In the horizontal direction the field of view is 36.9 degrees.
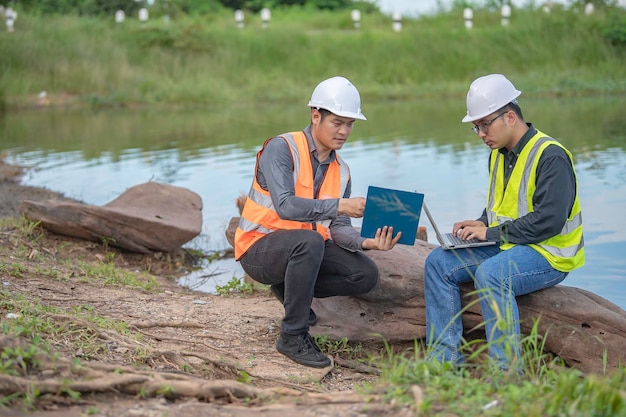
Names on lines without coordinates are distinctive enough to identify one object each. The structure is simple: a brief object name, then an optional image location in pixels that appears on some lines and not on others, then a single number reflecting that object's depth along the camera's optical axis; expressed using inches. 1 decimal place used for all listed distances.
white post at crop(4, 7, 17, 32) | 1158.3
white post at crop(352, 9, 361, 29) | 1296.8
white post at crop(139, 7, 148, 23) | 1300.4
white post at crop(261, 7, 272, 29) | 1305.9
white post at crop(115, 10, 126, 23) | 1265.4
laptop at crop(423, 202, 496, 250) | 211.8
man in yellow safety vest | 200.5
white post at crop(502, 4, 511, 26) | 1215.3
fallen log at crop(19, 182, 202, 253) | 327.3
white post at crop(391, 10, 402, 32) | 1233.1
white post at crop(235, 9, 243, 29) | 1301.7
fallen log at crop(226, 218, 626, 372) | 212.8
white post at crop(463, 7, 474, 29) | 1217.0
